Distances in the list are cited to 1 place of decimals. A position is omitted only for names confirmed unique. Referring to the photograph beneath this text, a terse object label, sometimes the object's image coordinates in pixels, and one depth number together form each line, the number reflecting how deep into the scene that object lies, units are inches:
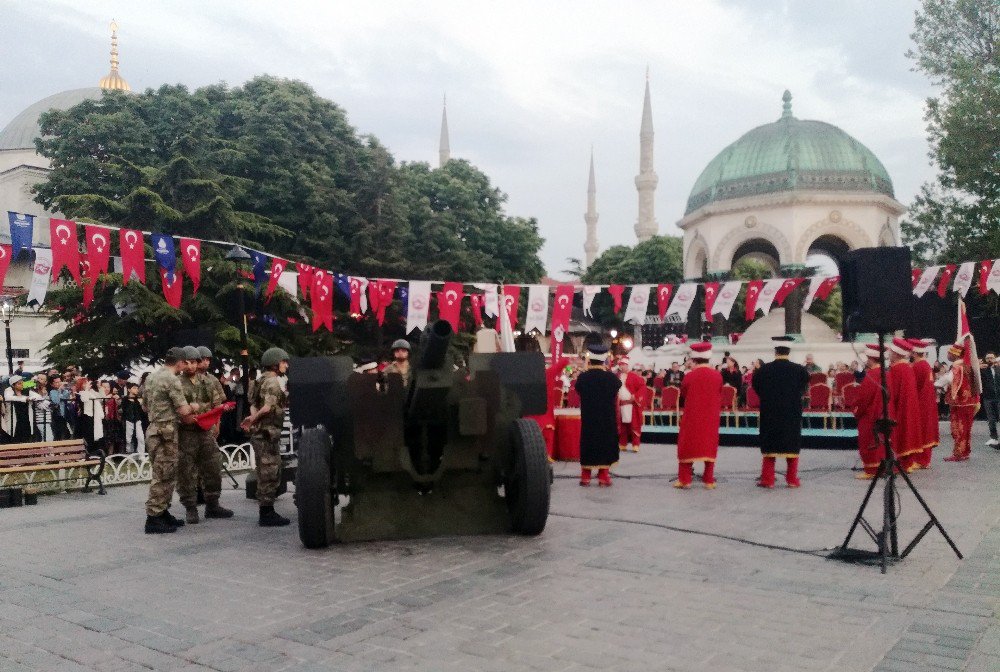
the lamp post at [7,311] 843.8
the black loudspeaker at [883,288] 224.5
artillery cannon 256.2
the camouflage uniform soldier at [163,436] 304.3
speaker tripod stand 221.9
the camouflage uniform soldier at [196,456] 327.0
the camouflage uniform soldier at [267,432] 316.8
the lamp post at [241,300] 448.2
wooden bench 383.2
